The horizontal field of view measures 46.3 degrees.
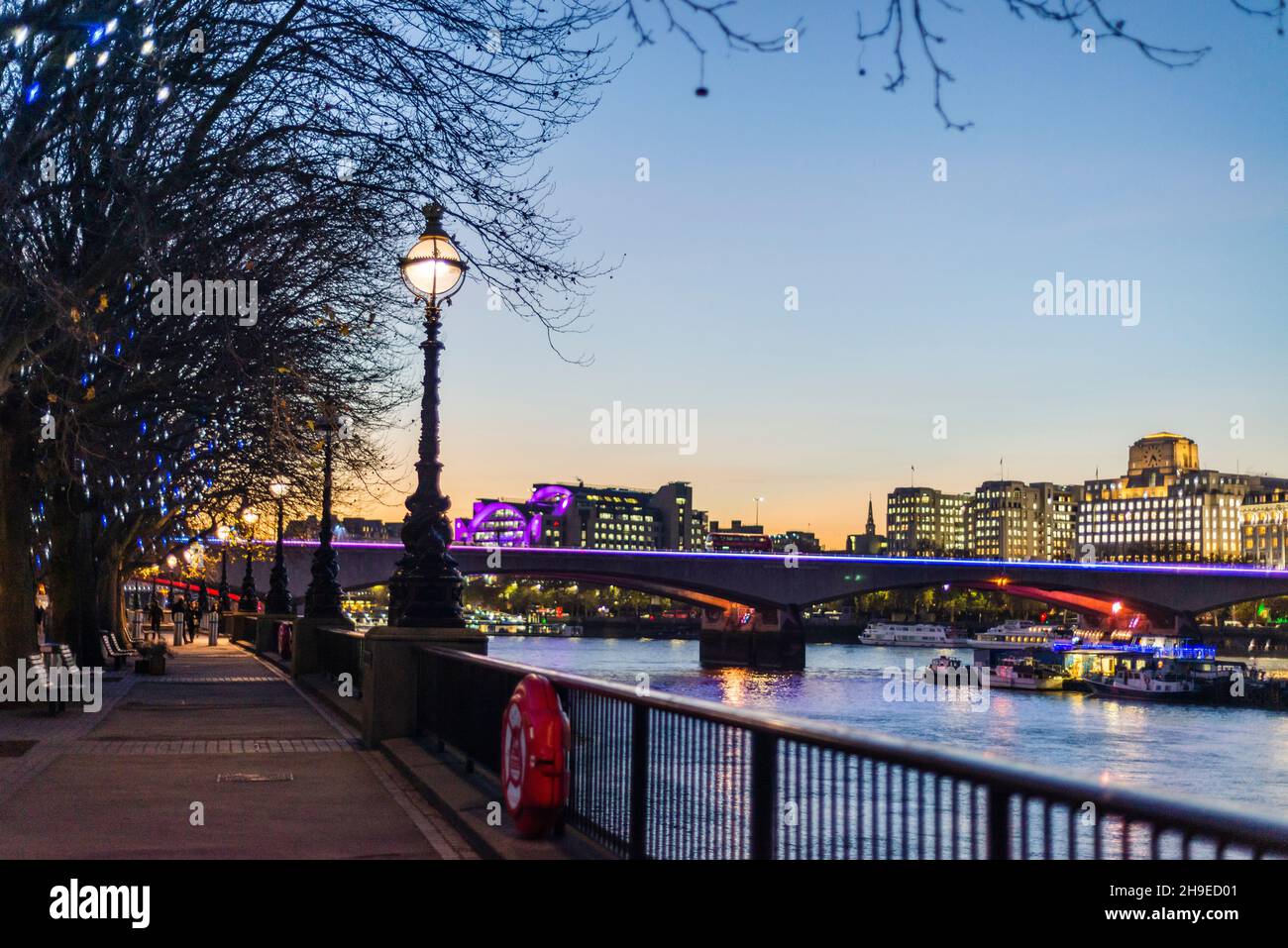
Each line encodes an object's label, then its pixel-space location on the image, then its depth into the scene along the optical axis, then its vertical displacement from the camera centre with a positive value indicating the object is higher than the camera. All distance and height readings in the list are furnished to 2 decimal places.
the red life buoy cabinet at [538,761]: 9.03 -1.44
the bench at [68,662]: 21.14 -2.02
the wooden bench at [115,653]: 31.20 -2.85
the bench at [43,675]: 19.19 -2.06
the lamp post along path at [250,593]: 53.79 -3.02
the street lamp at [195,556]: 69.16 -1.65
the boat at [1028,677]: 87.56 -8.71
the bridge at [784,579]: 96.06 -3.52
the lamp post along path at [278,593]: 42.01 -2.06
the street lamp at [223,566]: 55.48 -2.33
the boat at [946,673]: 88.56 -8.70
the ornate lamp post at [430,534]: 15.17 -0.11
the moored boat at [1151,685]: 79.19 -8.33
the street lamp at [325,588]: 28.30 -1.25
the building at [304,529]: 55.06 -0.27
